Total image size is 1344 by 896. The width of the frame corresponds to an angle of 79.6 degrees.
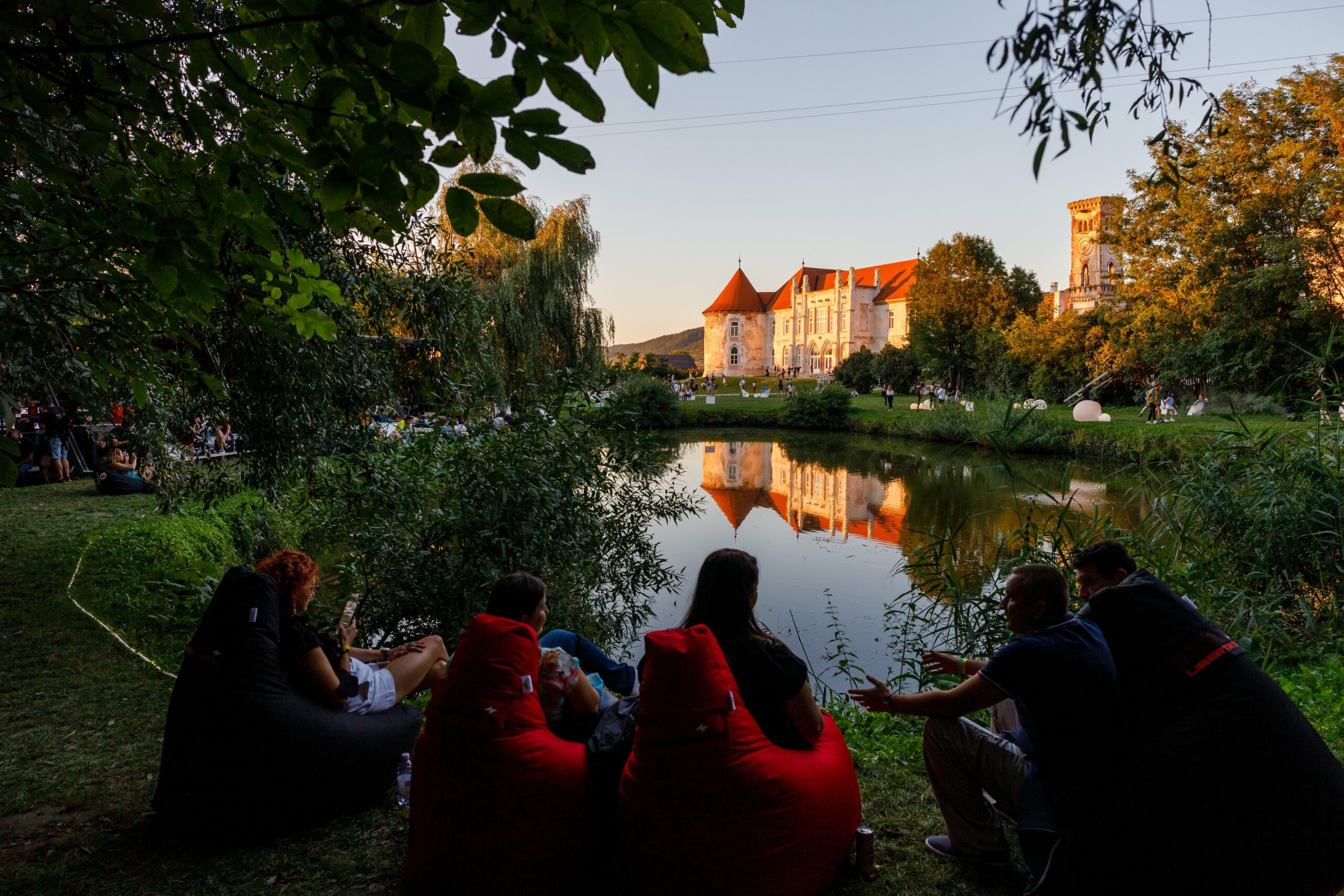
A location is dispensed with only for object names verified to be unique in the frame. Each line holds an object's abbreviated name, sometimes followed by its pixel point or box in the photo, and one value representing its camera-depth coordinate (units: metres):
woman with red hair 2.86
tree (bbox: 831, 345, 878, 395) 49.59
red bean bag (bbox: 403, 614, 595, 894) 2.35
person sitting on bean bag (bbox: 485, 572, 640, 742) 2.74
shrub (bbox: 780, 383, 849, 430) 33.22
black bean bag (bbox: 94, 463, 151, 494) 11.29
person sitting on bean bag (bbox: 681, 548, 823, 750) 2.42
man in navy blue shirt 2.36
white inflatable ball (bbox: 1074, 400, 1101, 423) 23.56
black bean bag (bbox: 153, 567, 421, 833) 2.67
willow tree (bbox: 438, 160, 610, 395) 18.45
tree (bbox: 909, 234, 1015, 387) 38.97
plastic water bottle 3.08
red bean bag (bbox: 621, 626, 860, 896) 2.25
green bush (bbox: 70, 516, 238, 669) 5.68
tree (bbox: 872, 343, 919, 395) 46.47
